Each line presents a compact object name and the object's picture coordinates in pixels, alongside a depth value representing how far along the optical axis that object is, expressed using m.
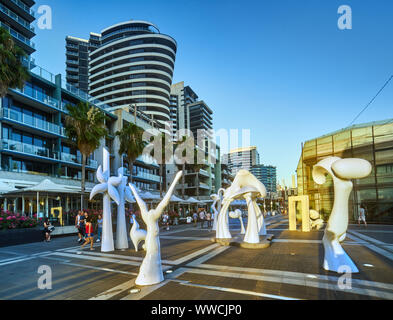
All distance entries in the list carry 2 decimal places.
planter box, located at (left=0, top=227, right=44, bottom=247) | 12.53
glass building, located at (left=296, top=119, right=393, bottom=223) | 20.62
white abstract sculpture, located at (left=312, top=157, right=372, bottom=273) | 6.32
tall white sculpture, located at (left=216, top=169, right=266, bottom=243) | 11.18
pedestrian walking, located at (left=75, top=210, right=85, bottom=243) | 12.82
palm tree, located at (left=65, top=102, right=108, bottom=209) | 19.69
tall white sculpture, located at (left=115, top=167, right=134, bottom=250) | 11.14
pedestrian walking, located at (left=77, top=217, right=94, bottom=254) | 11.61
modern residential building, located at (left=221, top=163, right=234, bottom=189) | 78.56
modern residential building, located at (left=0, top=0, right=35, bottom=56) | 33.28
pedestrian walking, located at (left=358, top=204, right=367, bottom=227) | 19.33
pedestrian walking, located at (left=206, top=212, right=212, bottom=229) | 22.12
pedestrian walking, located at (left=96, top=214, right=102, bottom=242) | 13.57
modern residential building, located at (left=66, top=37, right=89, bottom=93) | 80.50
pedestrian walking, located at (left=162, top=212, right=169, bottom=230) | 21.79
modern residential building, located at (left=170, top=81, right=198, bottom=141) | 96.67
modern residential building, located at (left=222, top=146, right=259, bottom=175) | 188.38
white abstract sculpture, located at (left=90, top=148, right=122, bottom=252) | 10.72
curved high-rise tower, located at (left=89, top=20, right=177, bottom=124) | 70.50
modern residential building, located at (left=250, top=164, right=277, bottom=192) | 191.02
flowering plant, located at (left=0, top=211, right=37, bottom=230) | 13.02
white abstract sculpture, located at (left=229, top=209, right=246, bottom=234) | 14.05
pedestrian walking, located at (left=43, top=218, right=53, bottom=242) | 14.06
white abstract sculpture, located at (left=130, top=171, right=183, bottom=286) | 5.86
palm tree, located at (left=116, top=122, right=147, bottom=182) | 26.06
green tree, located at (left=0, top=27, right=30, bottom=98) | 14.32
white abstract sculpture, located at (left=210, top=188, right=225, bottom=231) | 17.67
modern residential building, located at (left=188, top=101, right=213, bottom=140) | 101.07
